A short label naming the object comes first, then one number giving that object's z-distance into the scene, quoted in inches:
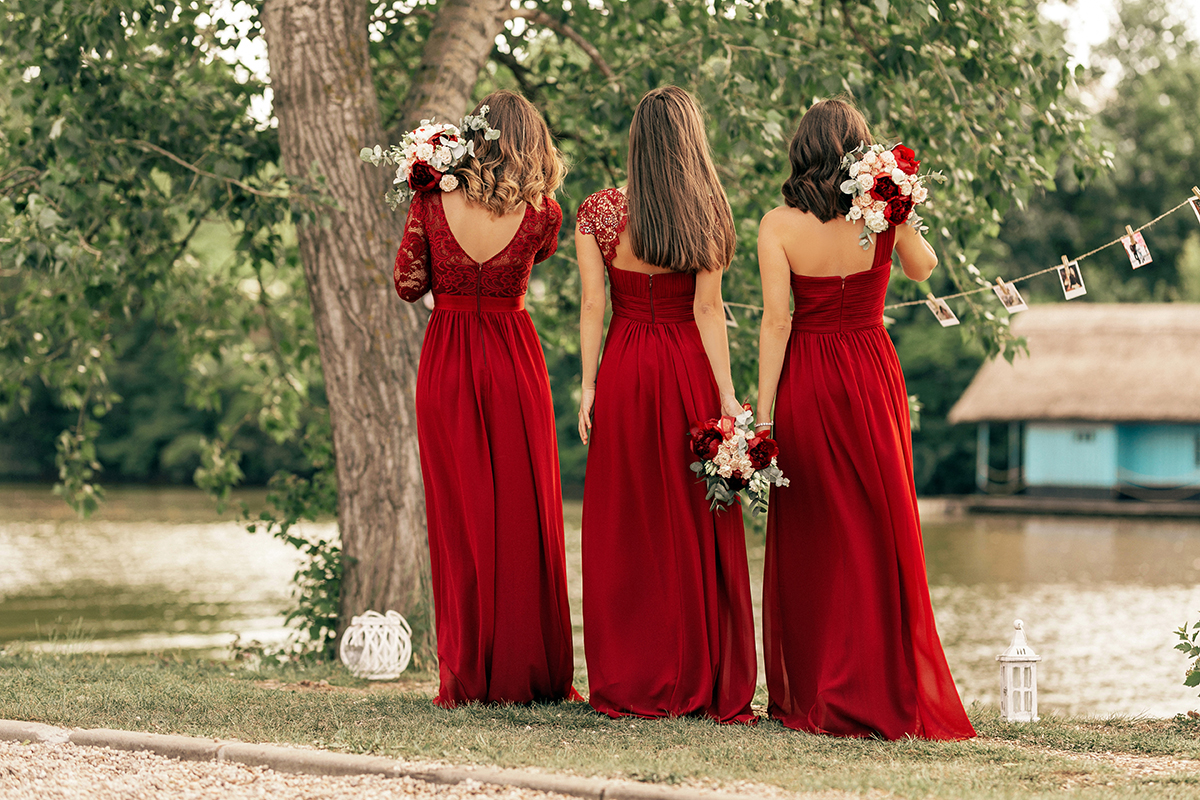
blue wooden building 1063.0
